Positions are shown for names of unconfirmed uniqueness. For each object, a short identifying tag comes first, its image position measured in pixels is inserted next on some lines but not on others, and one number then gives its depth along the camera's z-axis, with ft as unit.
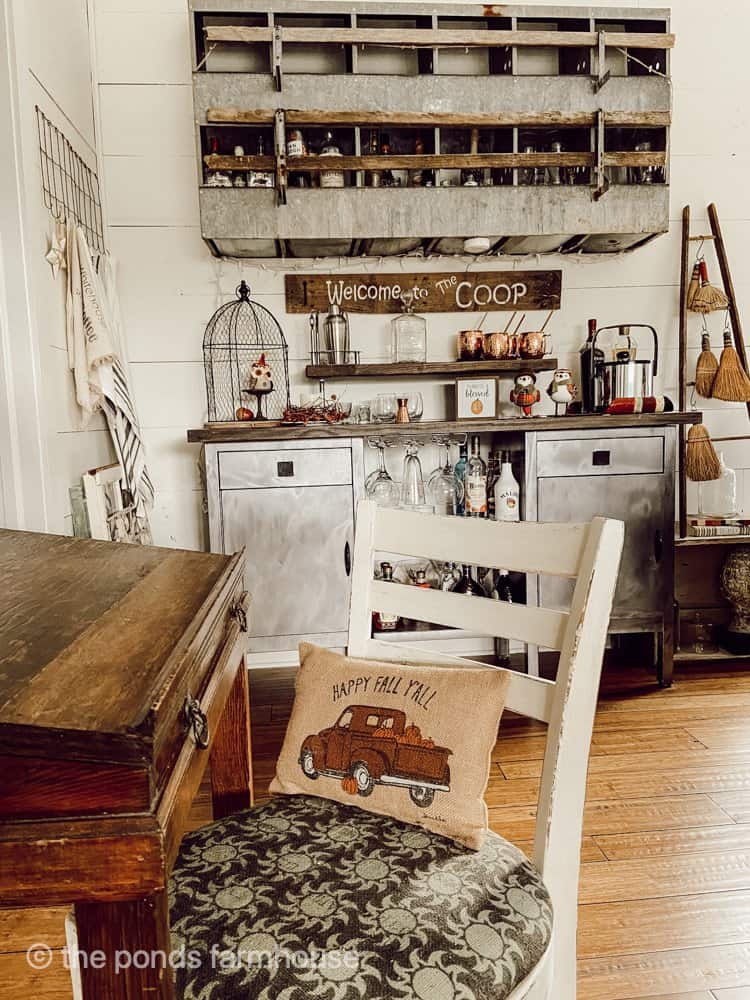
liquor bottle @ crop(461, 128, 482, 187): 9.71
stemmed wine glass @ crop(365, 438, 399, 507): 10.14
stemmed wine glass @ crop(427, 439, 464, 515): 10.43
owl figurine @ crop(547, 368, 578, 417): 10.27
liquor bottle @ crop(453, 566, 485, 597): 10.14
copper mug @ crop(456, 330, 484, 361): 10.46
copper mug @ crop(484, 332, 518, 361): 10.42
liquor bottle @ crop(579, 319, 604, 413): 10.38
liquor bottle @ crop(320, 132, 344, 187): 9.64
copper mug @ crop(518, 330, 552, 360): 10.46
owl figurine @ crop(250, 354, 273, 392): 9.89
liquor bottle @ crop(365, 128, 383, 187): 9.84
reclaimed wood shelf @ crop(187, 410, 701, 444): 9.05
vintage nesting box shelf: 9.09
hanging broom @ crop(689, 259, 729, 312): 10.79
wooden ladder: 10.69
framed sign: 10.34
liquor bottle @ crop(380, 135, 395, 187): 9.98
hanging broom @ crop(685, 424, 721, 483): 10.52
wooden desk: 1.84
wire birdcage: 10.53
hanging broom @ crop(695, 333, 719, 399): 10.68
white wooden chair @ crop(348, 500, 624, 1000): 3.33
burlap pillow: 3.37
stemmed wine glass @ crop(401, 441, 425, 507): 10.29
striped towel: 7.88
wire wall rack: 7.64
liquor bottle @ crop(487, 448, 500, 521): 10.39
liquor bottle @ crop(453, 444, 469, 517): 10.29
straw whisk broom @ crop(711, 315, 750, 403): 10.47
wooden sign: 10.60
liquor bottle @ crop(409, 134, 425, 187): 9.93
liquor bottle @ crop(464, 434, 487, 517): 9.88
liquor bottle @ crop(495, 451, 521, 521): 9.63
